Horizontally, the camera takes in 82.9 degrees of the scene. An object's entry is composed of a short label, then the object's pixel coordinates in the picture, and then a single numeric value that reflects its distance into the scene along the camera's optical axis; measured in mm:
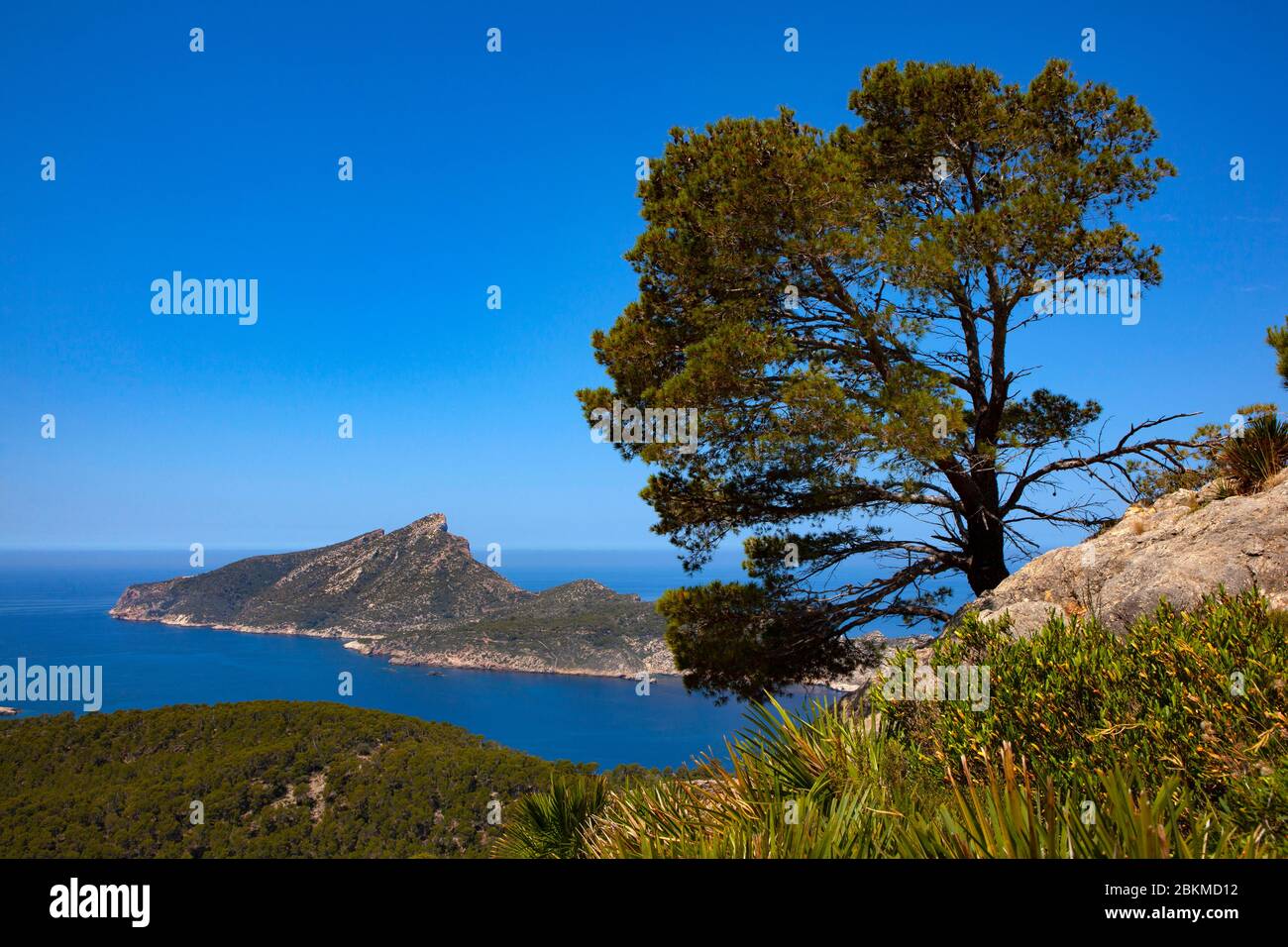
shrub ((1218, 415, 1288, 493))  7898
